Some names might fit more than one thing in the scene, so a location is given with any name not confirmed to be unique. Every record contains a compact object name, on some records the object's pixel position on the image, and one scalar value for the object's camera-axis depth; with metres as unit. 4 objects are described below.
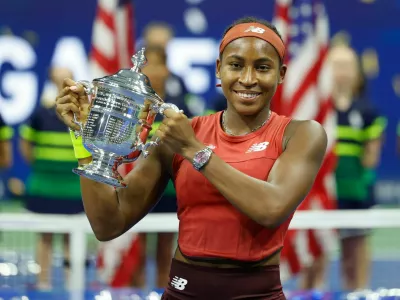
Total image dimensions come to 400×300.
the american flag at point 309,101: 10.64
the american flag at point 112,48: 10.25
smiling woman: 4.74
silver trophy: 4.90
